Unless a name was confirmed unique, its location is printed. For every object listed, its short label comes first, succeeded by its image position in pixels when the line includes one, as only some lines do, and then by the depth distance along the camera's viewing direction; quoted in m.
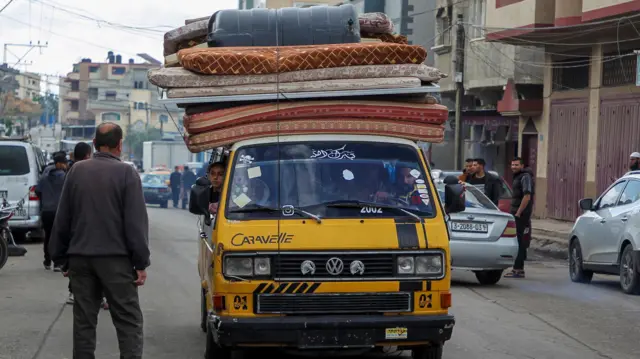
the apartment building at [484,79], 32.50
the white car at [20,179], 22.12
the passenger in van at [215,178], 9.50
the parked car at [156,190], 49.91
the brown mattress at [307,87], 9.11
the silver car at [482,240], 15.38
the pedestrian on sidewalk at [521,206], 16.77
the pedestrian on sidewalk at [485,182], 17.28
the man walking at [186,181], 47.44
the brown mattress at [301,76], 9.20
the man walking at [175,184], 48.56
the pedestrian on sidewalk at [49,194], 16.42
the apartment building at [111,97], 125.94
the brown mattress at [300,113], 9.06
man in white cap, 20.44
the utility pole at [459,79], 31.69
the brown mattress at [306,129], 9.02
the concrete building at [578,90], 26.20
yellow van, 8.16
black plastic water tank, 10.77
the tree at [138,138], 115.16
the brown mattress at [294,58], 9.21
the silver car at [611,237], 14.86
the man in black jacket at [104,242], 7.37
